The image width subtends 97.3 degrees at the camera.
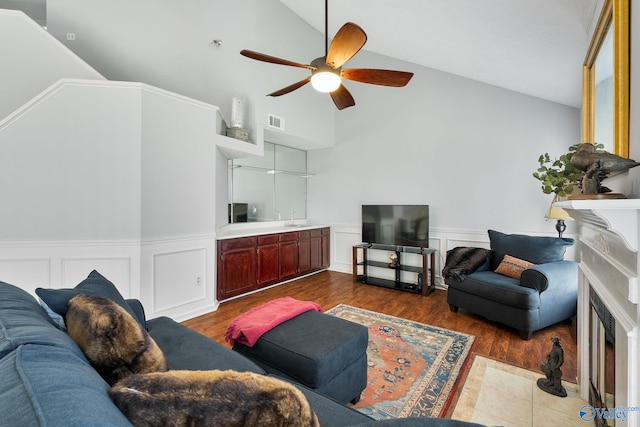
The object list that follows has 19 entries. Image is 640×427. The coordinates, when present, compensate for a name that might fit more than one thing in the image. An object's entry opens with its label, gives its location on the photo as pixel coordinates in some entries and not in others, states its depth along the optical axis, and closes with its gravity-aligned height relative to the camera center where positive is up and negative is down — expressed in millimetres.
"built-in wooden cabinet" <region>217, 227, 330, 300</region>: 3752 -724
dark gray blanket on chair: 3272 -588
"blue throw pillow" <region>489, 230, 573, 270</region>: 3078 -395
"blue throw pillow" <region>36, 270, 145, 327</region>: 1167 -387
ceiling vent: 4254 +1398
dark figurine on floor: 1909 -1099
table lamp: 2709 -26
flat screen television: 4172 -193
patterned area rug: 1846 -1245
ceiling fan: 1947 +1168
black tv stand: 4152 -905
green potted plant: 1388 +176
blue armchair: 2721 -759
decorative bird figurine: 999 +176
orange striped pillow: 3062 -595
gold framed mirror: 1112 +640
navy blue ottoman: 1542 -823
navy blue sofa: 453 -325
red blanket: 1767 -716
